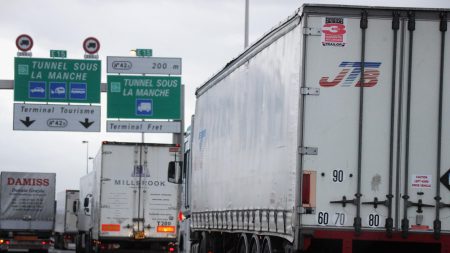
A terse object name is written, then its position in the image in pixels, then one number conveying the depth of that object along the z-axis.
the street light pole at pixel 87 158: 104.76
